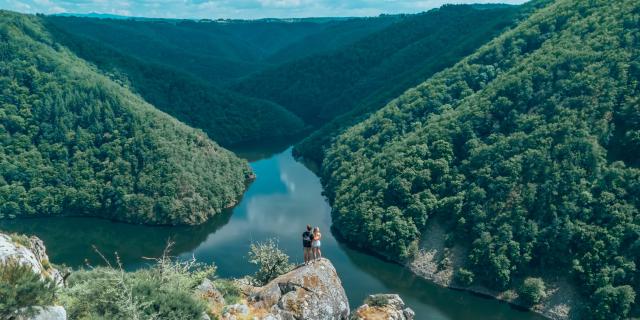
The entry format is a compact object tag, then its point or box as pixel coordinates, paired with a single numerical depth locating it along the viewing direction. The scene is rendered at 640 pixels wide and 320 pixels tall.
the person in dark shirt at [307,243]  26.88
